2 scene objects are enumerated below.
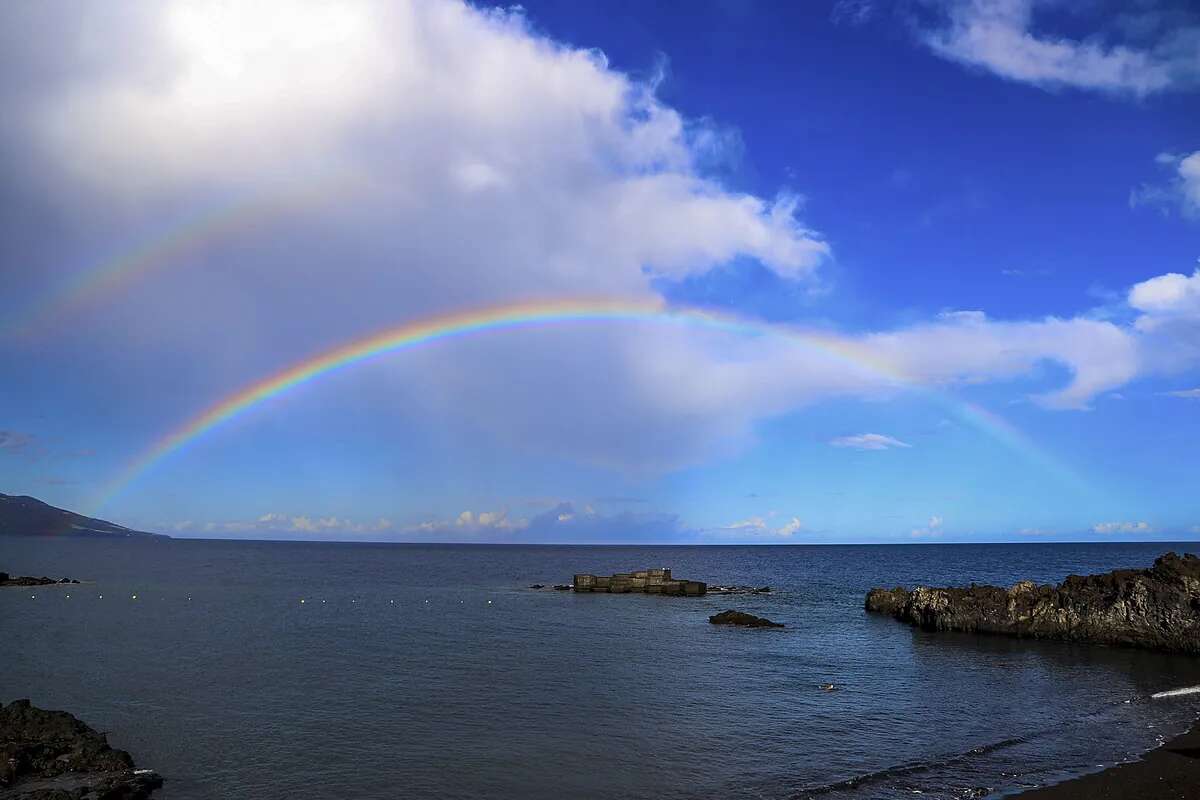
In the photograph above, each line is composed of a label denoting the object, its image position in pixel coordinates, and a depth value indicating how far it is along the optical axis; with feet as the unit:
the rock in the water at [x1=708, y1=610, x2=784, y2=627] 209.36
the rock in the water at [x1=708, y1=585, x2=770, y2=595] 320.91
